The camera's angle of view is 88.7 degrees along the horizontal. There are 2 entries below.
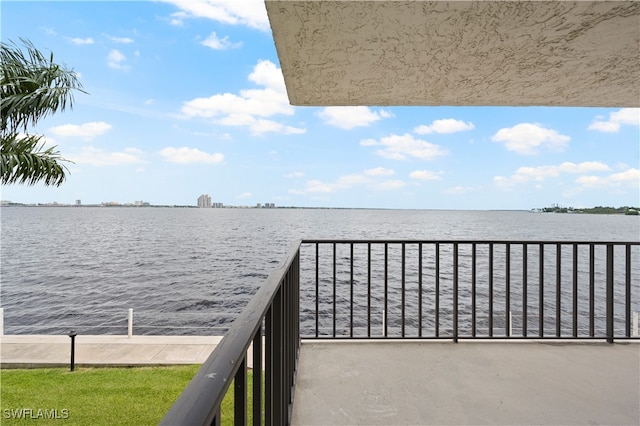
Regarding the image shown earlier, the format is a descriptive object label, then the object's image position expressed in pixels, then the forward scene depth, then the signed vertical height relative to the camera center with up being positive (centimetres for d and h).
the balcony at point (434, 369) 114 -107
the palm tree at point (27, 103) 437 +151
